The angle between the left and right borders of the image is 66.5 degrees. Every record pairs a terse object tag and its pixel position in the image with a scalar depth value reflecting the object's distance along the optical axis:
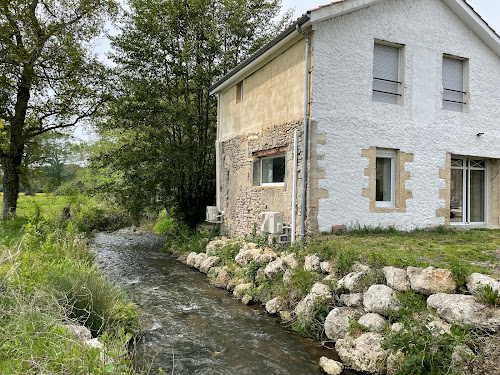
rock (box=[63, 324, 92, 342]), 4.18
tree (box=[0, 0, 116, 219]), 14.66
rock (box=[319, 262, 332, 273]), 6.96
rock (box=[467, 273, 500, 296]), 4.74
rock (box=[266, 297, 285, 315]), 7.14
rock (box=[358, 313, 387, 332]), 5.25
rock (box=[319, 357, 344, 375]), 4.87
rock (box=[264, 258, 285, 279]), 7.93
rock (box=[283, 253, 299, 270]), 7.76
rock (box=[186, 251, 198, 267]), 11.66
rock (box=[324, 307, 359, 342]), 5.70
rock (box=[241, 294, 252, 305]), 7.88
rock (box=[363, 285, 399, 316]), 5.34
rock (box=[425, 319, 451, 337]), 4.42
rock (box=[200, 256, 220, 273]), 10.54
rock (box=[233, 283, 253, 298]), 8.27
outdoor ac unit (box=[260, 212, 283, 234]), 9.34
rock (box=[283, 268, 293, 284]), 7.46
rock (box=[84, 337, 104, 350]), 4.11
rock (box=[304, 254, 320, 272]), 7.26
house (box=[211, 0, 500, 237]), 9.04
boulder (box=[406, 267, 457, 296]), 5.08
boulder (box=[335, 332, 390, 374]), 4.80
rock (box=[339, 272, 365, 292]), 6.12
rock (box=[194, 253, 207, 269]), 11.26
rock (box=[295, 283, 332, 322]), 6.32
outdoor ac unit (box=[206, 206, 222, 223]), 13.66
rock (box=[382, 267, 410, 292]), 5.55
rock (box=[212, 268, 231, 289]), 9.19
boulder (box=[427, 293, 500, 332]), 4.36
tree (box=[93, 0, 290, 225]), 14.84
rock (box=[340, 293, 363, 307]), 5.90
